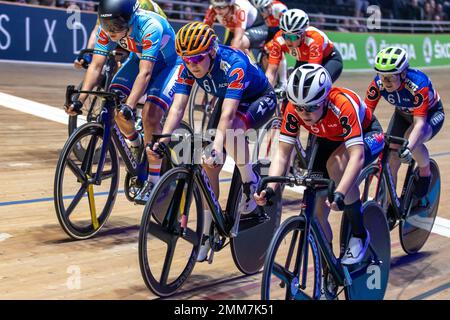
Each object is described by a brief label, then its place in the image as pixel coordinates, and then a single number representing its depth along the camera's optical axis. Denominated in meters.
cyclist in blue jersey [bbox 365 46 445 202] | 10.02
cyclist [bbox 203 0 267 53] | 16.66
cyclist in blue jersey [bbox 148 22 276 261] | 8.43
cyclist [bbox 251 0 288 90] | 18.92
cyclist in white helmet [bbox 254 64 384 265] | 7.38
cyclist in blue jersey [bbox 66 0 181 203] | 9.99
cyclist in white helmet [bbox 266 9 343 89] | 13.15
